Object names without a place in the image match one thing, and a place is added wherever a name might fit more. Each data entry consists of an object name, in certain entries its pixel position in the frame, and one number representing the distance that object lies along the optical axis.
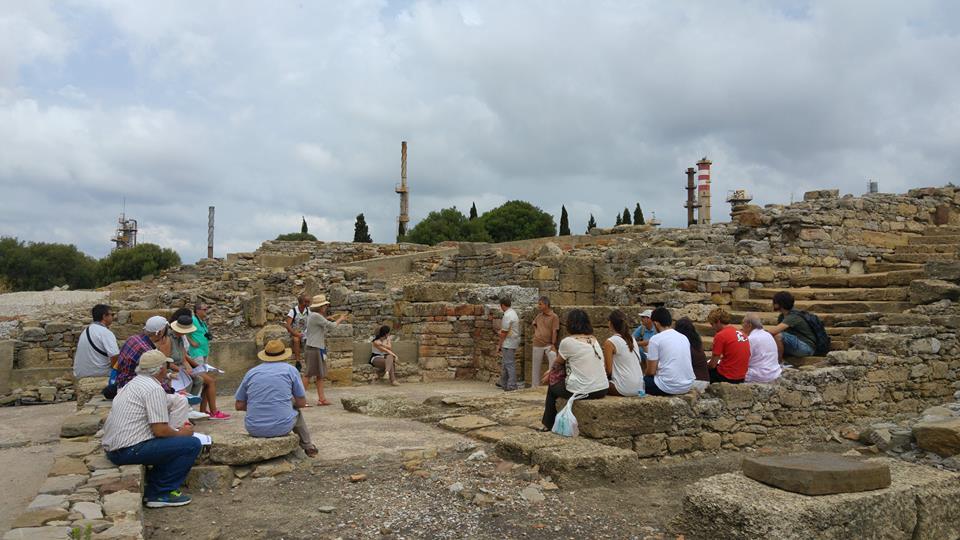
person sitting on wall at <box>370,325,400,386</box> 12.02
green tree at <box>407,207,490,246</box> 47.06
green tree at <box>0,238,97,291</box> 42.09
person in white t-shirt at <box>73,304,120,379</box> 8.78
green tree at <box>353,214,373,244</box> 49.41
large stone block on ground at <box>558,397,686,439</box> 6.30
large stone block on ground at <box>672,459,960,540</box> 4.25
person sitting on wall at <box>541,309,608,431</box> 6.48
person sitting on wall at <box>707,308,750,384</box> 7.39
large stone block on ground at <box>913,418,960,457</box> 6.41
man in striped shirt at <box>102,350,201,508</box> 5.08
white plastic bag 6.33
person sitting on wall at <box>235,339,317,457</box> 5.99
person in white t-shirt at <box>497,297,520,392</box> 10.95
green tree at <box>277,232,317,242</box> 50.94
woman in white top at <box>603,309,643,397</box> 6.71
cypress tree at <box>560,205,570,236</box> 48.17
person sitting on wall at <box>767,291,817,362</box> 8.43
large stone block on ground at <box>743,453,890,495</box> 4.49
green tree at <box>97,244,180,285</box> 44.16
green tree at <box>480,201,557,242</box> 46.75
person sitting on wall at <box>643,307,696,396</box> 6.82
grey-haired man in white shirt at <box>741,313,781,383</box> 7.52
